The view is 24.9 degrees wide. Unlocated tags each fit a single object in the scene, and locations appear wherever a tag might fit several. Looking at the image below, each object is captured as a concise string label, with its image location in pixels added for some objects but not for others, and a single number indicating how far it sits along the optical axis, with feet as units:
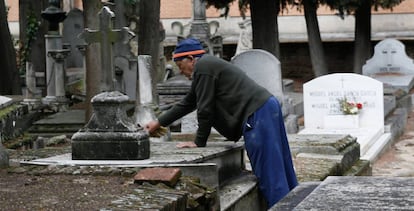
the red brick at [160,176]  16.94
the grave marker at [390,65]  70.87
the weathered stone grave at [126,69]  54.49
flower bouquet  44.42
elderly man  20.36
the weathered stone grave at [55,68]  51.75
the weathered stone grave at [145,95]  24.63
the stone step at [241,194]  19.35
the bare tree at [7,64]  56.90
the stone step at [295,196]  11.92
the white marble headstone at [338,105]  44.55
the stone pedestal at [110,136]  18.97
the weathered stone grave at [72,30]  65.67
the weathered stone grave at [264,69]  43.83
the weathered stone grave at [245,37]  87.66
